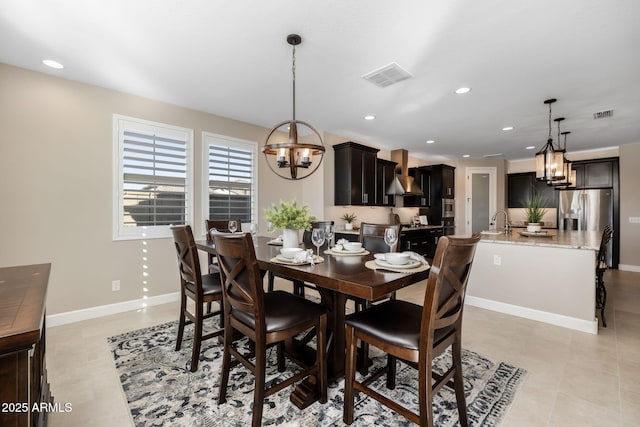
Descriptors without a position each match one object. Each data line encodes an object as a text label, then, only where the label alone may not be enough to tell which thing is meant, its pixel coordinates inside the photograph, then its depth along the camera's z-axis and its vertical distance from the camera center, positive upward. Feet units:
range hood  19.89 +2.71
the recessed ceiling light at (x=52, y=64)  8.87 +4.73
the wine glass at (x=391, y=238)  6.49 -0.53
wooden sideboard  2.52 -1.32
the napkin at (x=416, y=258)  5.92 -0.91
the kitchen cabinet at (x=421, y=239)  17.40 -1.58
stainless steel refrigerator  19.62 +0.43
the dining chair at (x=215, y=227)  9.71 -0.58
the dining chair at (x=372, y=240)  7.95 -0.77
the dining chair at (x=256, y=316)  5.06 -1.98
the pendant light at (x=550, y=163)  11.66 +2.19
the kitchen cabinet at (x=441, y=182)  22.22 +2.62
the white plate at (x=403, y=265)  5.51 -0.97
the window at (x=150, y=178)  11.16 +1.51
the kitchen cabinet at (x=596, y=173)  19.58 +3.08
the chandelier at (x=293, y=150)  7.86 +1.88
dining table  4.57 -1.12
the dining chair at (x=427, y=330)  4.36 -1.99
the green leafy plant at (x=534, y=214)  13.35 +0.06
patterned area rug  5.48 -3.91
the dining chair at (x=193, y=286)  7.09 -1.92
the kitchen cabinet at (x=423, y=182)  22.53 +2.65
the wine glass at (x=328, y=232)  7.56 -0.47
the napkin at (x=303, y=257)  5.88 -0.90
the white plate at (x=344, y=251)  7.22 -0.93
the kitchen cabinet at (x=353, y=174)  16.44 +2.43
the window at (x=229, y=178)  13.55 +1.81
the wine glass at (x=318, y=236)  6.65 -0.51
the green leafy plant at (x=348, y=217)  17.34 -0.14
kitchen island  9.70 -2.34
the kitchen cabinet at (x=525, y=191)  22.73 +2.07
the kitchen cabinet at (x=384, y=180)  18.40 +2.32
